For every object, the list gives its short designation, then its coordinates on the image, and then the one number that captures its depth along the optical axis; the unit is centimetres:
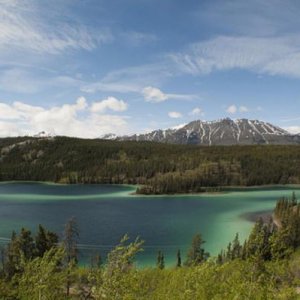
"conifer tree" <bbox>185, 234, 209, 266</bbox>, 7682
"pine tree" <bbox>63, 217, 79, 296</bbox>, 7288
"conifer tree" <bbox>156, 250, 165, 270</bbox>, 7398
